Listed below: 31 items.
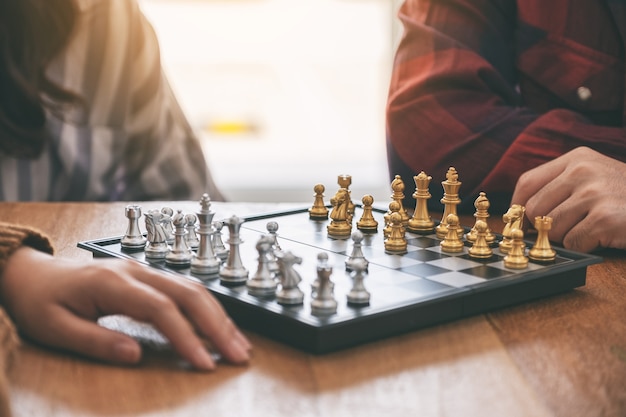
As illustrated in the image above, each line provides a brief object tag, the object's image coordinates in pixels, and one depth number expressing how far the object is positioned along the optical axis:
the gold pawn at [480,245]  1.06
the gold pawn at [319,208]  1.31
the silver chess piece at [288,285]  0.85
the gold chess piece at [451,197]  1.26
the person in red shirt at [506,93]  1.49
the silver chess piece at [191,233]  1.08
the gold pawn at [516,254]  1.02
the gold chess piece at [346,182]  1.29
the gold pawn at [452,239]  1.10
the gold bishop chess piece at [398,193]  1.24
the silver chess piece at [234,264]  0.92
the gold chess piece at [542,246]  1.05
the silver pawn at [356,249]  0.97
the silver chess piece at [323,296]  0.82
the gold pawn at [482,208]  1.17
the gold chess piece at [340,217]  1.19
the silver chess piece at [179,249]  1.00
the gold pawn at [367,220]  1.24
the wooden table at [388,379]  0.69
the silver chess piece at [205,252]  0.97
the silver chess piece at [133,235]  1.08
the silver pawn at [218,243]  1.03
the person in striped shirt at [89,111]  2.08
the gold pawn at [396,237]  1.09
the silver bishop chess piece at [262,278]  0.88
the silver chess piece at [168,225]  1.08
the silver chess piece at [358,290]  0.85
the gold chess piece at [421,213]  1.22
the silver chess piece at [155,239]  1.03
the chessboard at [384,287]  0.82
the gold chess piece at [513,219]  1.13
